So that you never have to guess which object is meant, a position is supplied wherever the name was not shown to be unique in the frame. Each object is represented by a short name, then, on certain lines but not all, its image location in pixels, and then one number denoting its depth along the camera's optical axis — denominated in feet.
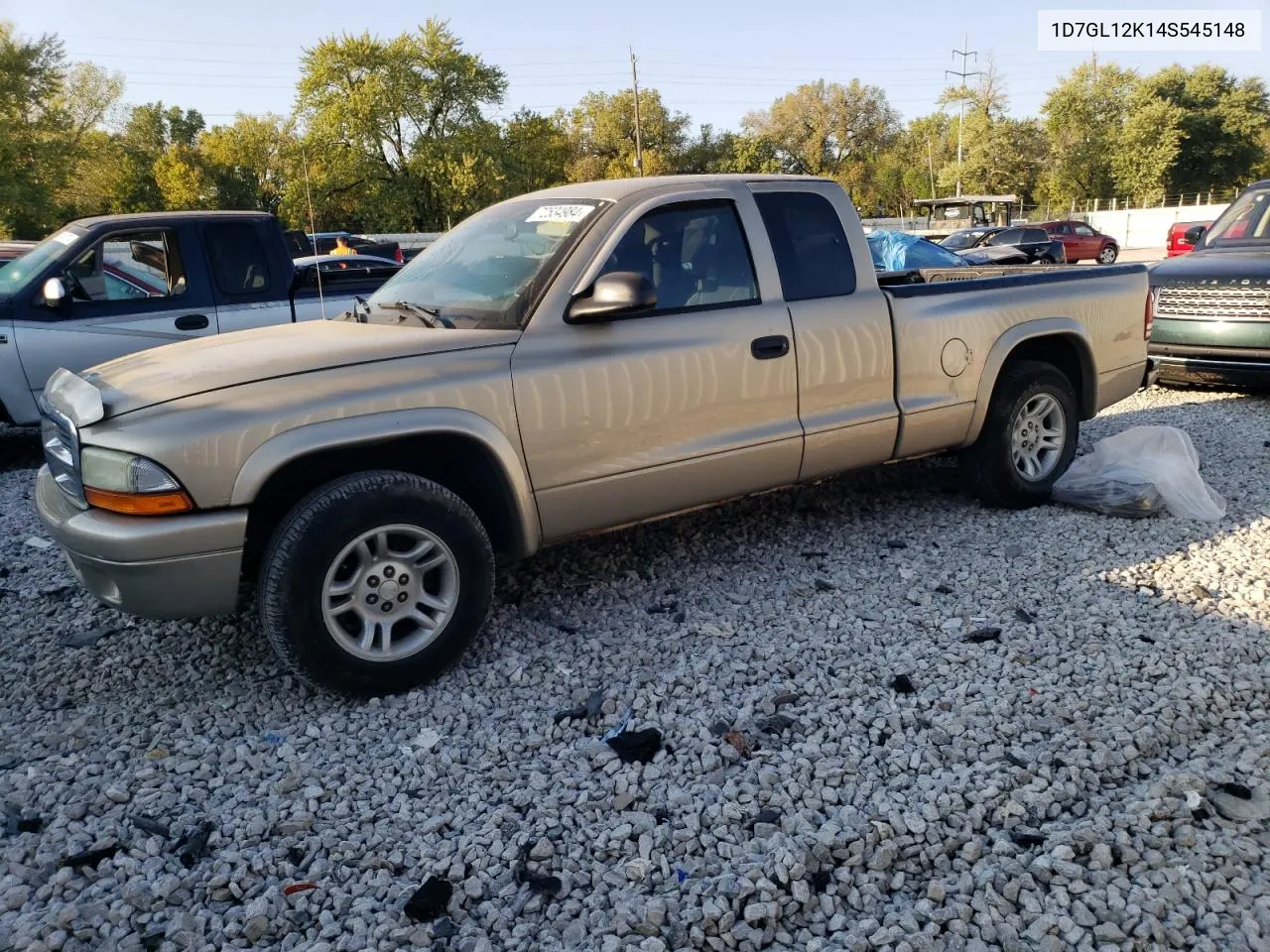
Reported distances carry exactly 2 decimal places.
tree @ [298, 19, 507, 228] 185.26
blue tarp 36.35
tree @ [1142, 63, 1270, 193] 206.80
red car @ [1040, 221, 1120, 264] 114.11
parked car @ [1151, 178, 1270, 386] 26.55
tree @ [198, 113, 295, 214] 216.74
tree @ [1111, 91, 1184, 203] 195.62
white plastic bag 17.61
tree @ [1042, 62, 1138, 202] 212.84
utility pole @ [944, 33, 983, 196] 221.29
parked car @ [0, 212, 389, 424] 22.93
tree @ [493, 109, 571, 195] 190.29
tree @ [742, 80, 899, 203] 281.54
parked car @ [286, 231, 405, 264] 30.07
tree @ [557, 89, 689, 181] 246.06
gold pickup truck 10.78
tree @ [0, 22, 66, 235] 128.98
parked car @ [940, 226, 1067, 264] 92.78
